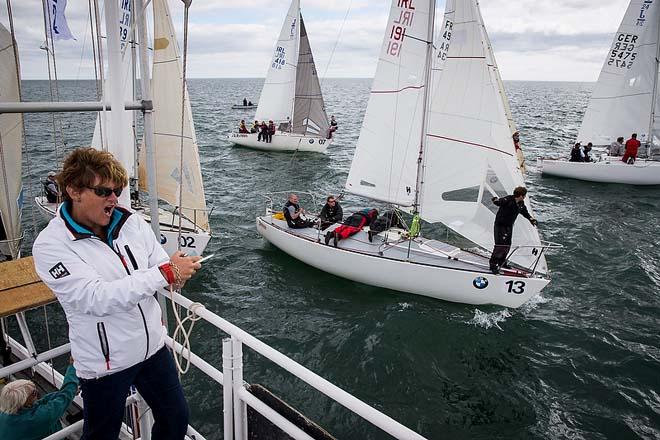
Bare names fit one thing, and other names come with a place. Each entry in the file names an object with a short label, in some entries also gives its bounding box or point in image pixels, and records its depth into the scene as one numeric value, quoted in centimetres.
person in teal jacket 264
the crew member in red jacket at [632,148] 2031
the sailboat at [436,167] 972
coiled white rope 246
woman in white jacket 210
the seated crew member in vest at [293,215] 1200
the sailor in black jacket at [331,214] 1198
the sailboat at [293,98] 2650
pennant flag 701
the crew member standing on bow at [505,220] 927
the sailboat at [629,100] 2070
